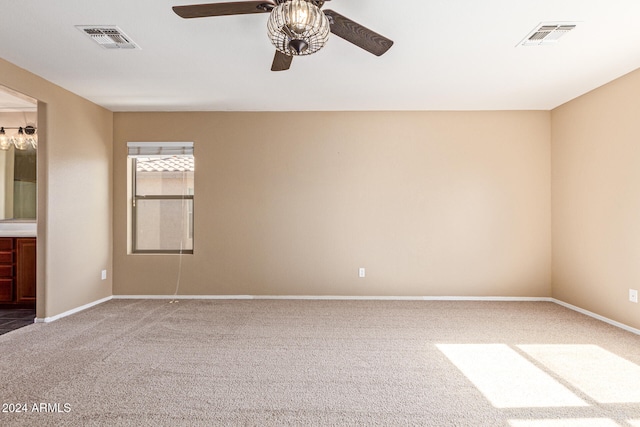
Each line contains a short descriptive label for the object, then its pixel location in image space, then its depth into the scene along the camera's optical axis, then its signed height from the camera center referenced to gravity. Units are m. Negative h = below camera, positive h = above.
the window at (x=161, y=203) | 5.14 +0.20
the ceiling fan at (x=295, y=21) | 1.83 +0.99
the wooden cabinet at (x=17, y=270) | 4.46 -0.60
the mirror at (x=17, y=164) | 5.12 +0.74
